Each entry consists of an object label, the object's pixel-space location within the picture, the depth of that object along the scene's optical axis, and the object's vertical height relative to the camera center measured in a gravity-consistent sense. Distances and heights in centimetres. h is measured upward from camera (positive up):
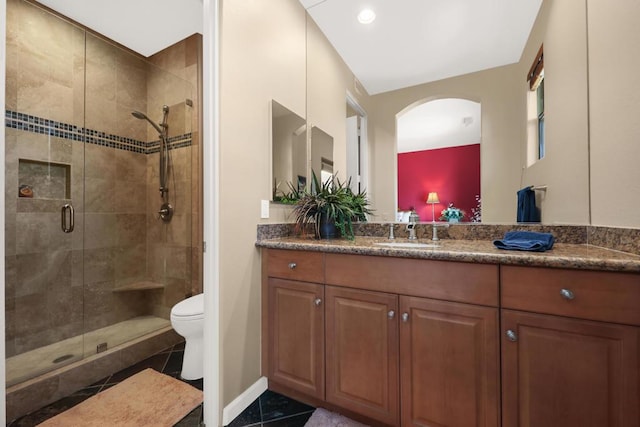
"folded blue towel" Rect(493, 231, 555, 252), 105 -13
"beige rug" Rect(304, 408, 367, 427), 130 -106
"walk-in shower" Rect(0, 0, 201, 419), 176 +11
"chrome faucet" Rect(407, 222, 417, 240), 163 -11
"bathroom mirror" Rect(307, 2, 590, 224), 129 +50
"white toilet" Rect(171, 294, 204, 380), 167 -79
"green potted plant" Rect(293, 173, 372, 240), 168 +1
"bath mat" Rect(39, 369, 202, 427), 133 -106
